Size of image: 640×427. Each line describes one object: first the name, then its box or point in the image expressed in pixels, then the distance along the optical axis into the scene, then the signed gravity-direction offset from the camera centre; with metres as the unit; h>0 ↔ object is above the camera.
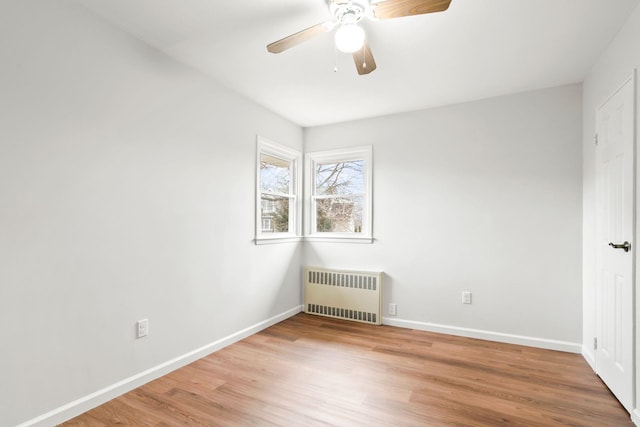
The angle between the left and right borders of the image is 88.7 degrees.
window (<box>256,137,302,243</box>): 3.68 +0.28
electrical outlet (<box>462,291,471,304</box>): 3.40 -0.83
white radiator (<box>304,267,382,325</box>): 3.82 -0.94
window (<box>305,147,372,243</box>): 4.04 +0.27
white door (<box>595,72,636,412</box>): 2.02 -0.15
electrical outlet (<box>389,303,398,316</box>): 3.77 -1.06
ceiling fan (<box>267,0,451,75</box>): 1.62 +1.05
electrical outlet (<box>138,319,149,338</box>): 2.36 -0.82
